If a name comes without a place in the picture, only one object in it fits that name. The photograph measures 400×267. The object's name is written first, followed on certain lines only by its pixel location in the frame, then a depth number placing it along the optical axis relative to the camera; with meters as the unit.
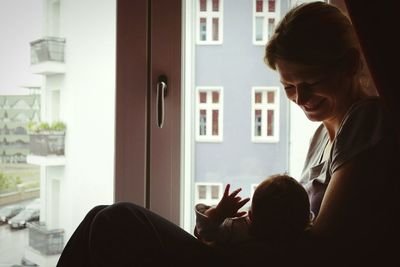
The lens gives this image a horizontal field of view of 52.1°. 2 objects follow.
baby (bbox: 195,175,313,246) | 0.81
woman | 0.74
